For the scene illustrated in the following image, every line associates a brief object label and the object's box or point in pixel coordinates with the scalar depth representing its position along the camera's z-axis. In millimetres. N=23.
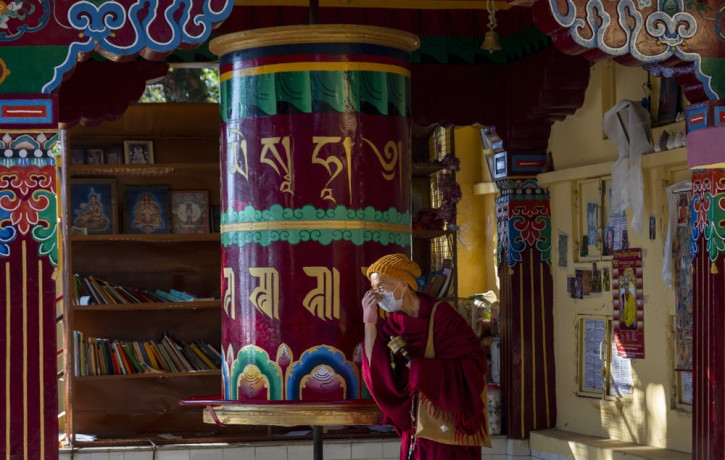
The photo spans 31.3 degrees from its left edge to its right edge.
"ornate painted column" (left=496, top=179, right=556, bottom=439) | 9008
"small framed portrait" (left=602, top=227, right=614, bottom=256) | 8266
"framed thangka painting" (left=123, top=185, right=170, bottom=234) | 9055
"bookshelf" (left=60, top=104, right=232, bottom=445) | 8812
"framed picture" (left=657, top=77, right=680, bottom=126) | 7441
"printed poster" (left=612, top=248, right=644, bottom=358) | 7926
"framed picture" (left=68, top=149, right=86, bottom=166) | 9039
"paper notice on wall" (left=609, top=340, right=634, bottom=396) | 8164
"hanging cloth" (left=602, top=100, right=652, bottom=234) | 7680
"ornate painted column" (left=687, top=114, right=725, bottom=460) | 6012
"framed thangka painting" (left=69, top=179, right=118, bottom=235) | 8977
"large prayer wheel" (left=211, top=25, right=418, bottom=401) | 5828
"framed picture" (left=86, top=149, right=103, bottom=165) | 9039
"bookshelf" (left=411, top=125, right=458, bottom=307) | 9617
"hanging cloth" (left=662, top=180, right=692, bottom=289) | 7438
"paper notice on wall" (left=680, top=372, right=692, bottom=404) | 7477
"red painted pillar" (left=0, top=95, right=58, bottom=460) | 5414
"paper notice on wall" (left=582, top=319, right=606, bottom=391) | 8508
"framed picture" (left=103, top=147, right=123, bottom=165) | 9062
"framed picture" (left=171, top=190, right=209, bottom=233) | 9148
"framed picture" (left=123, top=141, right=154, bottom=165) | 9102
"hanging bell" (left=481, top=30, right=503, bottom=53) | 7012
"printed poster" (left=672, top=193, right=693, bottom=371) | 7336
